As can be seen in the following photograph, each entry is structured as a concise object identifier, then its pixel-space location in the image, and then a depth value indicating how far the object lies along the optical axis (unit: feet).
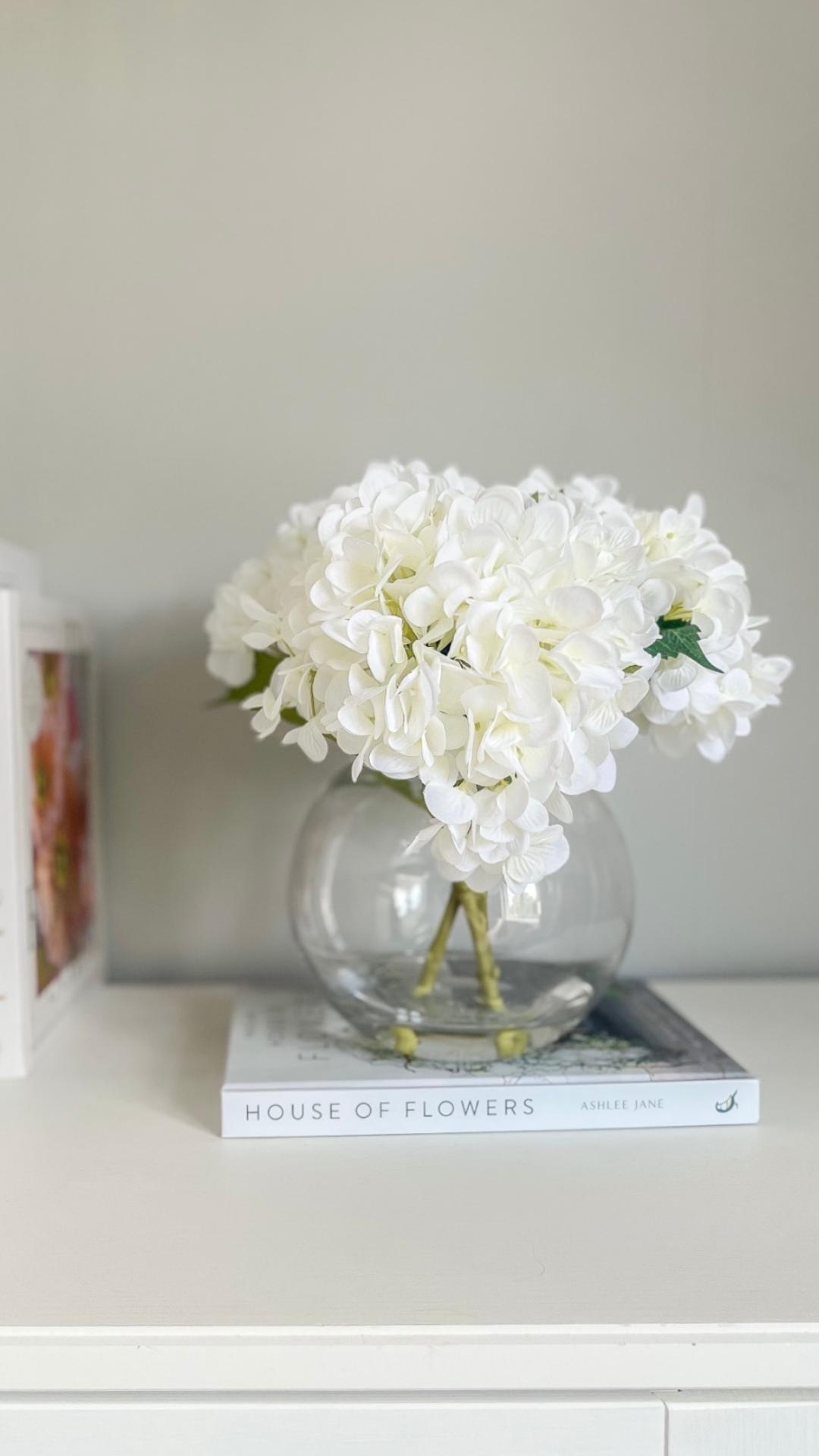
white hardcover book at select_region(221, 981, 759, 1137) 2.37
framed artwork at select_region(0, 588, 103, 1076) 2.66
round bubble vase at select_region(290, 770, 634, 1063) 2.60
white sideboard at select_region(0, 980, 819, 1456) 1.71
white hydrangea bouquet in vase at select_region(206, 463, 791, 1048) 1.98
